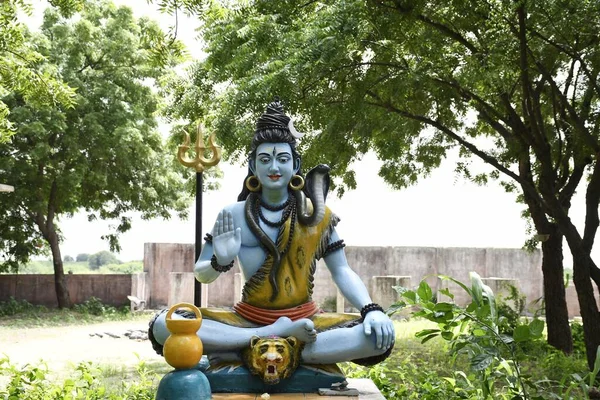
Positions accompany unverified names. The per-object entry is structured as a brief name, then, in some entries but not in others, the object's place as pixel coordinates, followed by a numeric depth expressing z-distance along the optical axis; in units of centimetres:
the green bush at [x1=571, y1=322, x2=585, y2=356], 1011
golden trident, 508
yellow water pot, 352
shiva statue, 425
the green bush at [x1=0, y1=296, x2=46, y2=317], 1661
